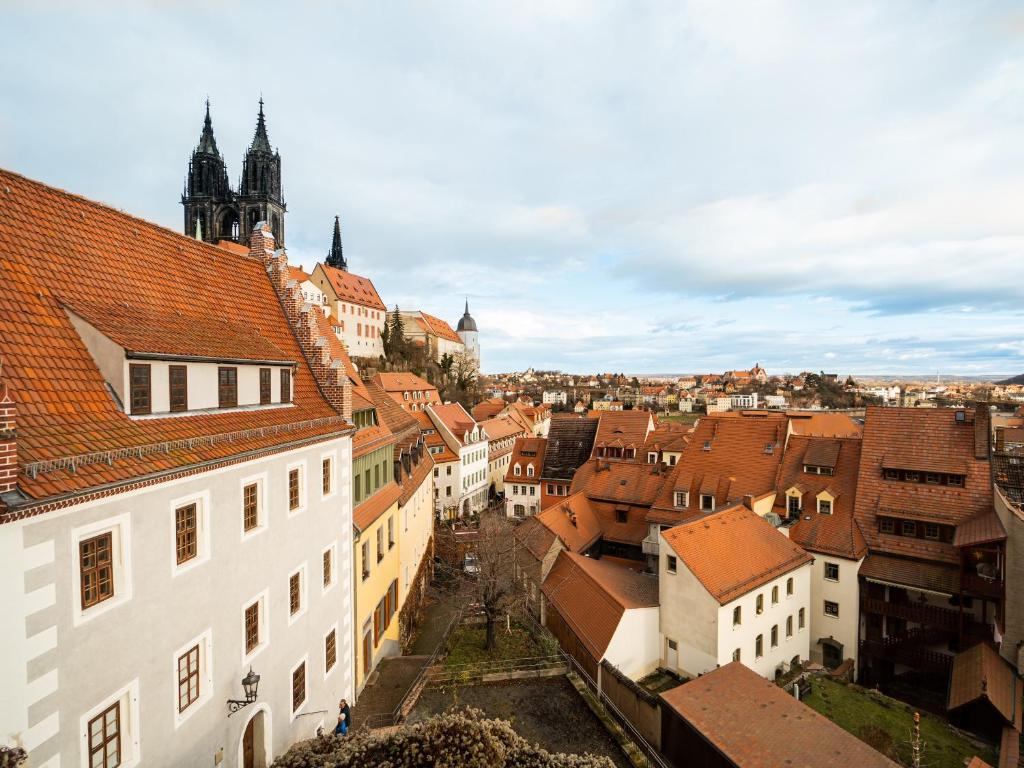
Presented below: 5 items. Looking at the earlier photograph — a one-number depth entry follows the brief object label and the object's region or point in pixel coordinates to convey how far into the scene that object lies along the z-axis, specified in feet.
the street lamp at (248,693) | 36.65
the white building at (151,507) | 24.11
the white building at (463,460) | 196.95
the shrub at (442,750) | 31.71
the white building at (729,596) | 77.36
